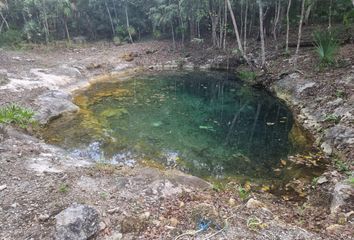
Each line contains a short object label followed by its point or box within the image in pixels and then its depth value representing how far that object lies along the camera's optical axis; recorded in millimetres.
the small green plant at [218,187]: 5746
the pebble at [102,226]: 4282
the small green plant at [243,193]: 5520
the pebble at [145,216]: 4558
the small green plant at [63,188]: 4979
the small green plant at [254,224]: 4357
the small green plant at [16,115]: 8298
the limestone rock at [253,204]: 4933
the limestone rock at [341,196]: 4995
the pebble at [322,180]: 5984
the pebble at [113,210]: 4611
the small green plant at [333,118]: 8117
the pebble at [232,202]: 5059
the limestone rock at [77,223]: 4020
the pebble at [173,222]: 4420
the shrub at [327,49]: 11828
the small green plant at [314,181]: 6033
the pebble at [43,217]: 4271
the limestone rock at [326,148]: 7223
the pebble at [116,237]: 4180
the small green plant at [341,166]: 6189
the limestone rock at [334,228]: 4383
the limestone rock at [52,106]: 9645
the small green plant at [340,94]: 9195
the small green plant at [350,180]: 5329
